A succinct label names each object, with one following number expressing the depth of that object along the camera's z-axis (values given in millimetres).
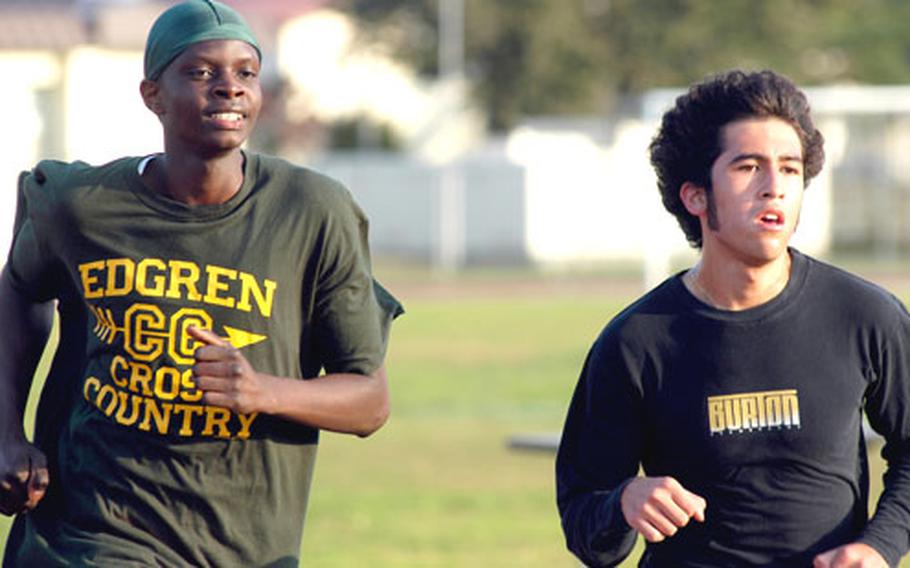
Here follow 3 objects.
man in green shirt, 9750
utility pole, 95500
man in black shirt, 9109
